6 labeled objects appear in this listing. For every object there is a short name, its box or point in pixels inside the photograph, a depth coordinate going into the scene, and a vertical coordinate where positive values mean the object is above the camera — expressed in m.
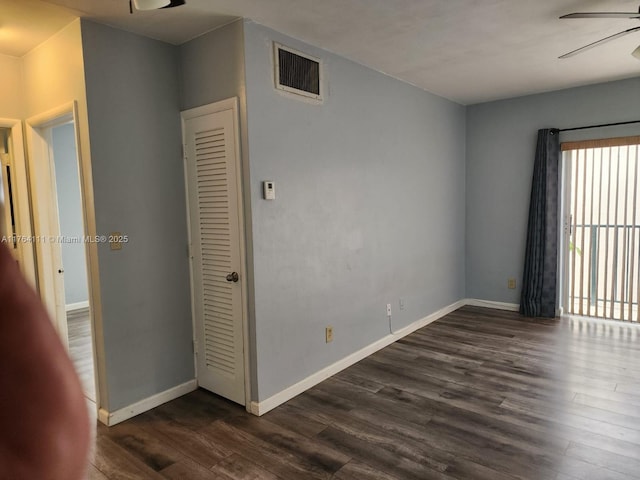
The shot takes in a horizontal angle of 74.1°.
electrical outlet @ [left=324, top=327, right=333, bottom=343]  3.41 -1.08
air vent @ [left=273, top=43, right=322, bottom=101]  2.92 +0.92
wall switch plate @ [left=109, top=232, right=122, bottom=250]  2.76 -0.23
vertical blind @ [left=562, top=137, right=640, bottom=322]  4.49 -0.39
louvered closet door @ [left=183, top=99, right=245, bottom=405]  2.88 -0.30
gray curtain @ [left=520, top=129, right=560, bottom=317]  4.85 -0.47
